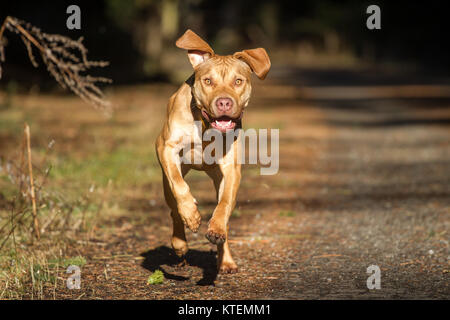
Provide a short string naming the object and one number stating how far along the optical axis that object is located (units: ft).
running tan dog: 16.38
